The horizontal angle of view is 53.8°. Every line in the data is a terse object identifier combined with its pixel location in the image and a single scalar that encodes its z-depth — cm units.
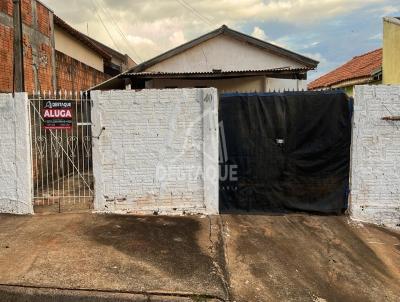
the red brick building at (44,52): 805
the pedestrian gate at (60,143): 664
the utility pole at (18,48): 714
